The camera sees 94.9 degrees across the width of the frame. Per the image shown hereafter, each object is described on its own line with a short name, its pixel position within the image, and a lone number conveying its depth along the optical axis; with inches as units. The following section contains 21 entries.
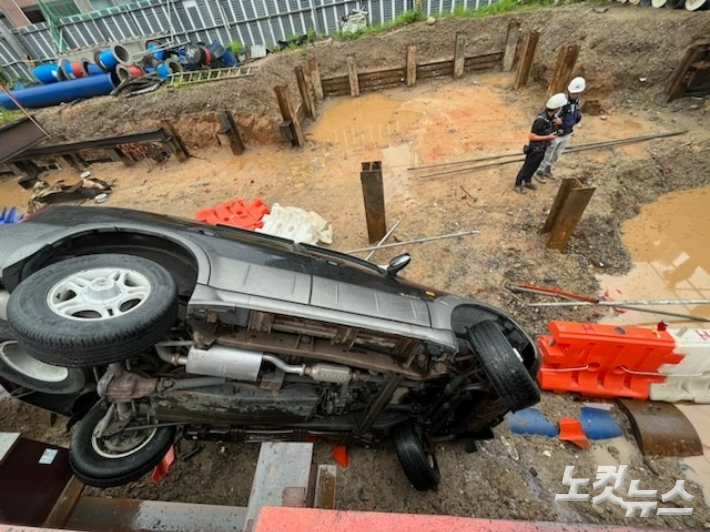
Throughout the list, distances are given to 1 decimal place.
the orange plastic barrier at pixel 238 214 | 229.9
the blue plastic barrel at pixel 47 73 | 400.1
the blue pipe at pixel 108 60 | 386.6
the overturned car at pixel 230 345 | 72.4
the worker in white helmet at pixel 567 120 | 226.1
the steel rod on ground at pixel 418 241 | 208.2
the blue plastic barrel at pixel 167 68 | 385.1
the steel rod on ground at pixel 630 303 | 156.9
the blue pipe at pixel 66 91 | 377.4
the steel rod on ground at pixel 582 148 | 260.6
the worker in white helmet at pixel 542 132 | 216.4
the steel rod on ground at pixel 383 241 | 209.2
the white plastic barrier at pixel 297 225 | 213.2
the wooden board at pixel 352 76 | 376.8
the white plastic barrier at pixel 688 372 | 124.6
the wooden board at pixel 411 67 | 376.8
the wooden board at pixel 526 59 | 342.0
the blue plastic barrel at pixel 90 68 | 394.0
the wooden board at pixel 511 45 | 370.6
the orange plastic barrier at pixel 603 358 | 125.0
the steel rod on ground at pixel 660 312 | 162.2
